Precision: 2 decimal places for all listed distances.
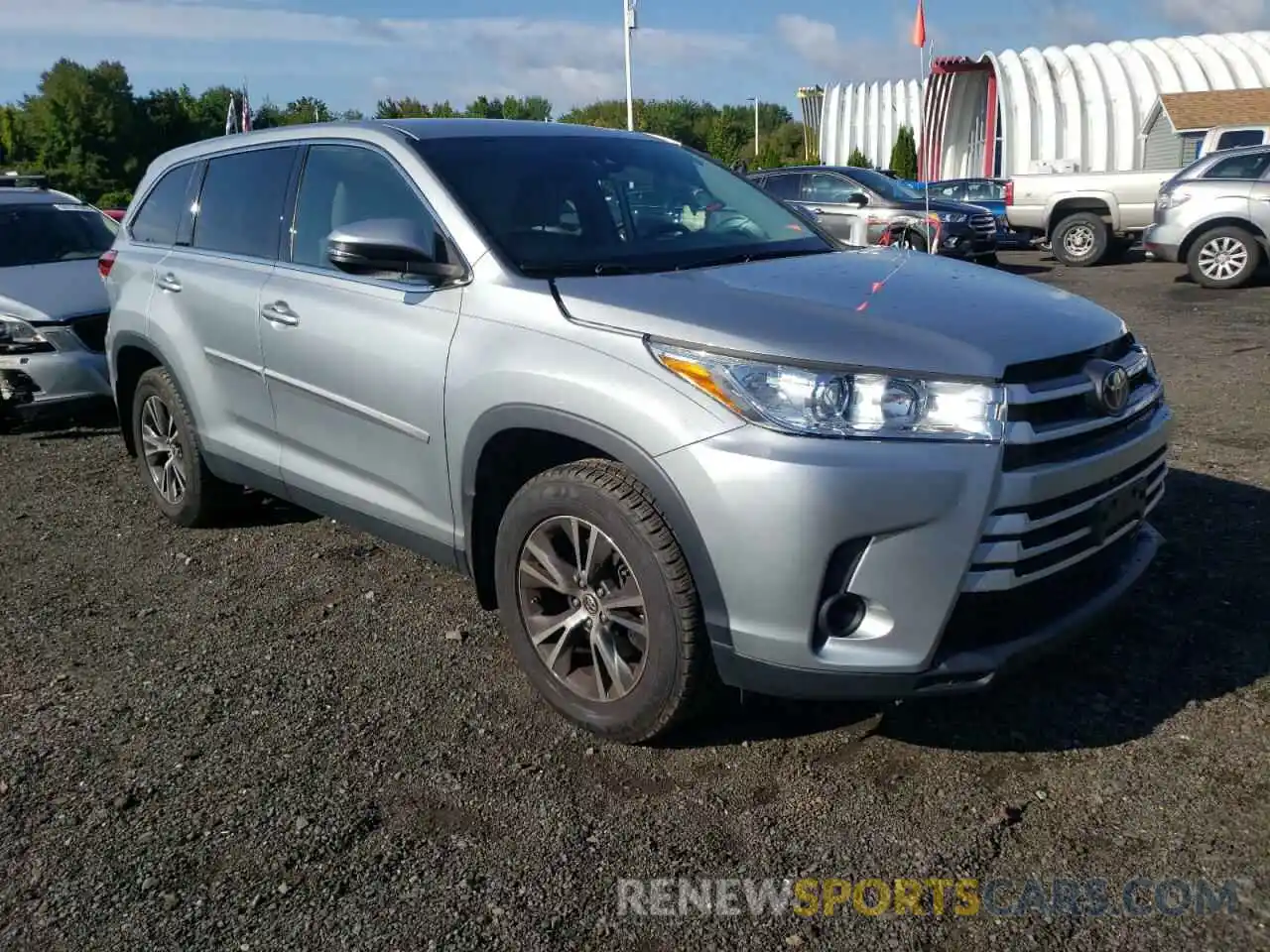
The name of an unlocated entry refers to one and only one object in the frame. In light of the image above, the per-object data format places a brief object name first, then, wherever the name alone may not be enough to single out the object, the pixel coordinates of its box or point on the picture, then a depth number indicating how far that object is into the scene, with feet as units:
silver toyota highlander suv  8.66
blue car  71.10
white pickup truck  56.03
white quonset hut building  127.34
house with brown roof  91.04
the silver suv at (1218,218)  42.47
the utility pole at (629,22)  101.24
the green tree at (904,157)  140.26
